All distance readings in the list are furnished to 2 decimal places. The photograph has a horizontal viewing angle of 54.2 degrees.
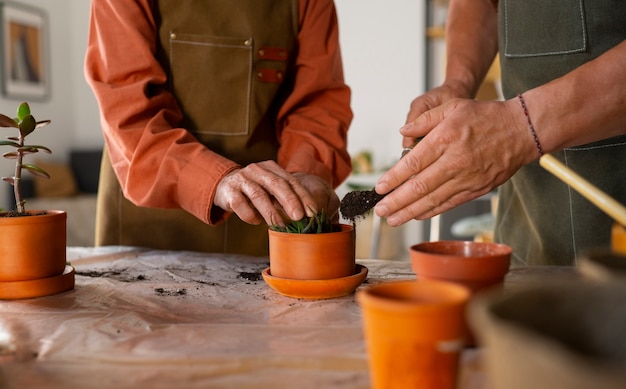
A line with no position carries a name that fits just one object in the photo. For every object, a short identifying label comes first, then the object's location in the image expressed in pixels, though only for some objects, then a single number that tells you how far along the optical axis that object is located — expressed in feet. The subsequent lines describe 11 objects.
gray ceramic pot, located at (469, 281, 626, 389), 1.36
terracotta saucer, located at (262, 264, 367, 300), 3.55
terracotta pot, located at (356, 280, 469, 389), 1.86
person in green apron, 3.75
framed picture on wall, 18.80
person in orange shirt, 4.77
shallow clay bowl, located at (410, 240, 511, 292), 2.57
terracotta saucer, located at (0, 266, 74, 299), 3.63
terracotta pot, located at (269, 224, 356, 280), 3.60
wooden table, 2.40
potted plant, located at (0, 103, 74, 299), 3.64
